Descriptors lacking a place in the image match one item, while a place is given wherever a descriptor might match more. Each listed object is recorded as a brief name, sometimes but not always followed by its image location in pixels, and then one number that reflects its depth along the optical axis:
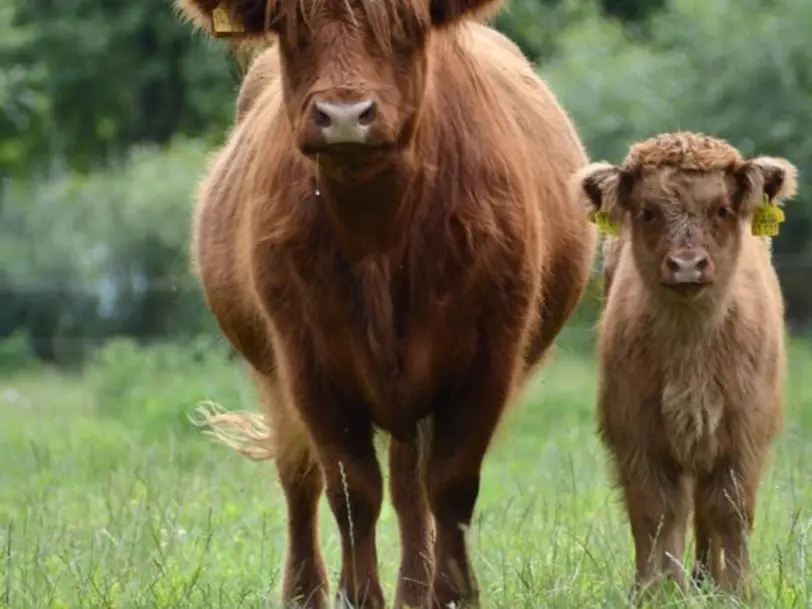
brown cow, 12.51
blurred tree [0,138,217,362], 55.28
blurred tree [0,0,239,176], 65.75
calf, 13.70
